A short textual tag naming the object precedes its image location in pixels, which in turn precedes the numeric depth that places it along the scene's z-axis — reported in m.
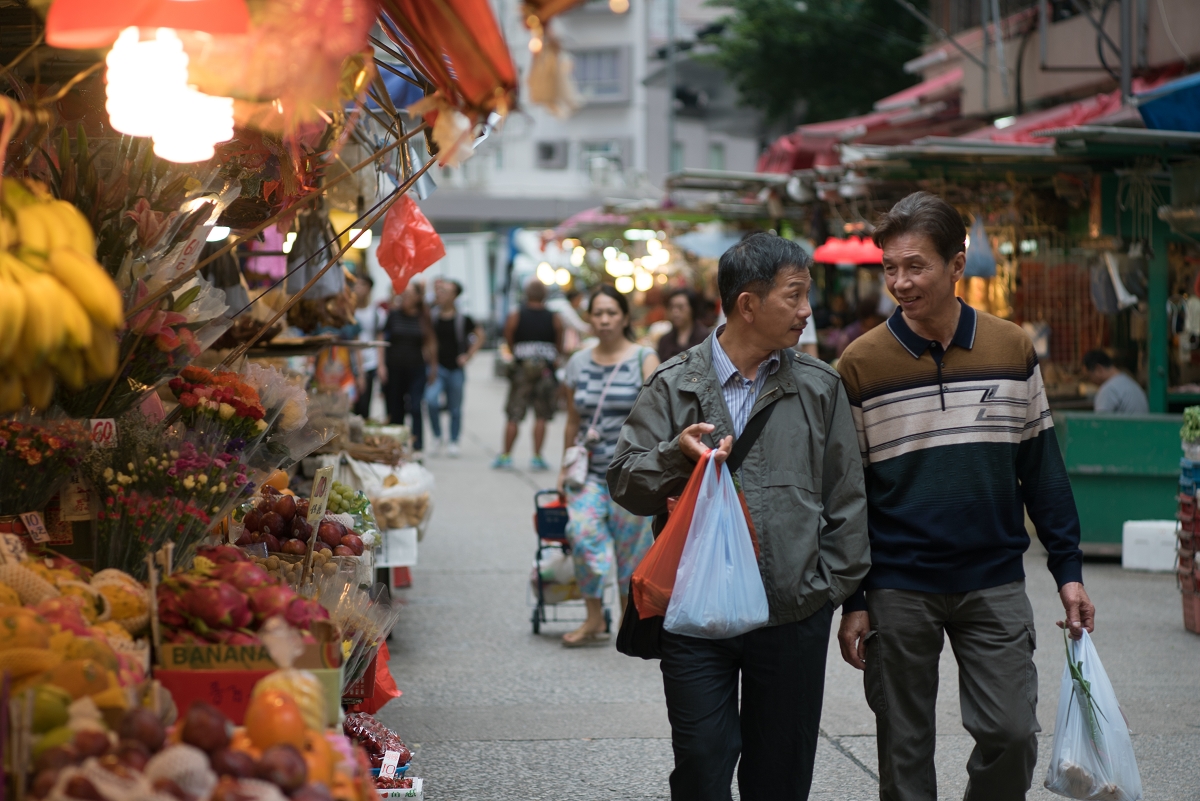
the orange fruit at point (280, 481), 5.61
